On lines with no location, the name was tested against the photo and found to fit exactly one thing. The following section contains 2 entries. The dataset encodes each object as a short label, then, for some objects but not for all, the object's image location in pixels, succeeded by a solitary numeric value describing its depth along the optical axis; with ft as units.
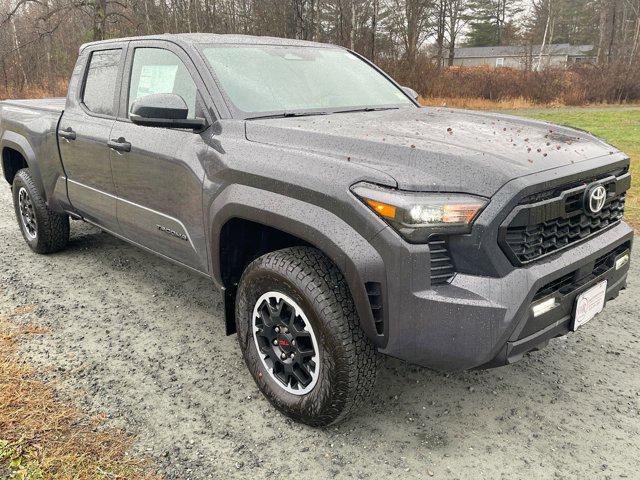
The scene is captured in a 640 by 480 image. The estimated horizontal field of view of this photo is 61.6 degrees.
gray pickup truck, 6.70
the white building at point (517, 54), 137.42
